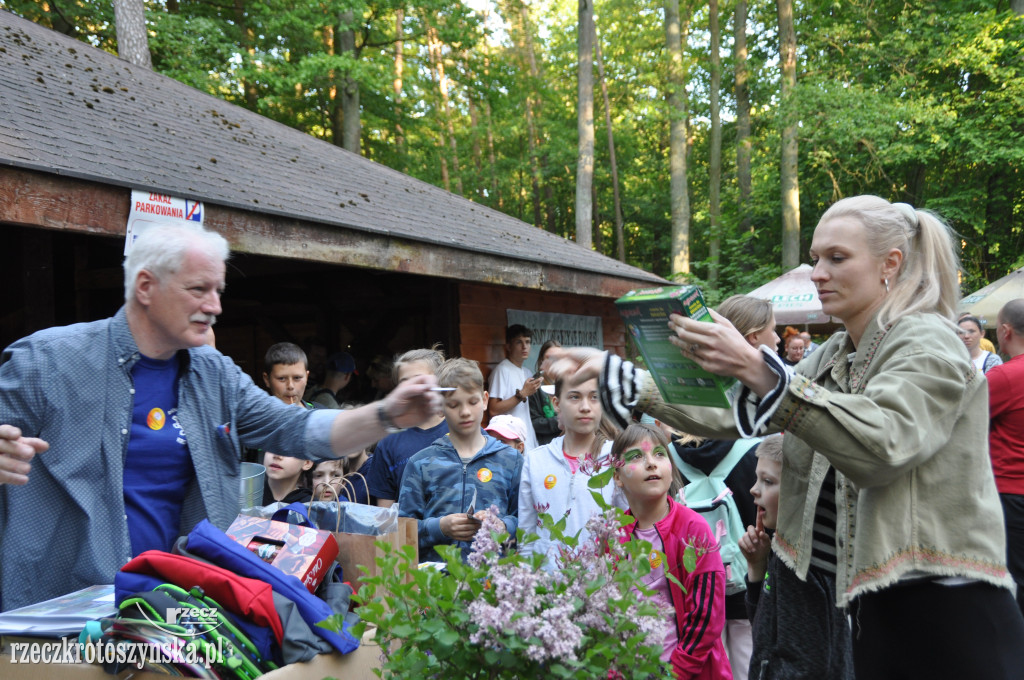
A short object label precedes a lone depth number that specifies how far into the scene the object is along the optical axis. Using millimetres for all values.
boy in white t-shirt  6477
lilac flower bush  1413
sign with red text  4176
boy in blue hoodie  3561
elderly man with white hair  2207
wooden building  4336
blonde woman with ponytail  1707
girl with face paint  2834
